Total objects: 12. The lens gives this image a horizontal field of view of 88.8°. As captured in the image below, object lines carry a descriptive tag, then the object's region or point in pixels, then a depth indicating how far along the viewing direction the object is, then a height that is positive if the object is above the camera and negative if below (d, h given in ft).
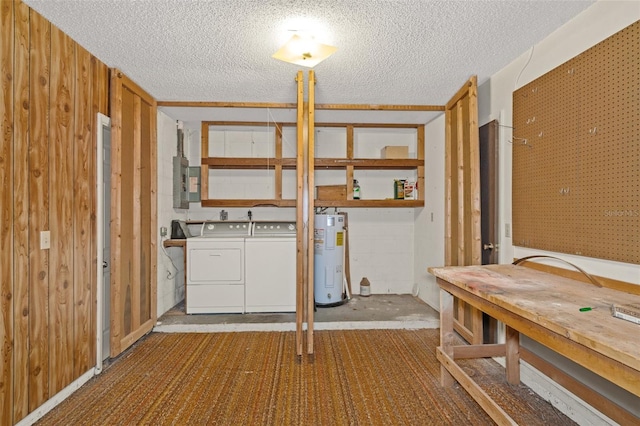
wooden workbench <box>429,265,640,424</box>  3.24 -1.24
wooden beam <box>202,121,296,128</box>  13.39 +3.89
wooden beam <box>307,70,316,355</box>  8.88 +0.02
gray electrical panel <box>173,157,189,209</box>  13.08 +1.41
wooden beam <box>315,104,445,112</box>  11.21 +3.80
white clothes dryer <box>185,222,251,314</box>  12.04 -2.14
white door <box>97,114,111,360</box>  8.50 -0.41
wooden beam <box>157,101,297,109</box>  10.96 +3.82
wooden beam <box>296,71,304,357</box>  9.14 -0.11
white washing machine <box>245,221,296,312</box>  12.20 -2.14
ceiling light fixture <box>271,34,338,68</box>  6.77 +3.54
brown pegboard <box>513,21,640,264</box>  5.33 +1.18
